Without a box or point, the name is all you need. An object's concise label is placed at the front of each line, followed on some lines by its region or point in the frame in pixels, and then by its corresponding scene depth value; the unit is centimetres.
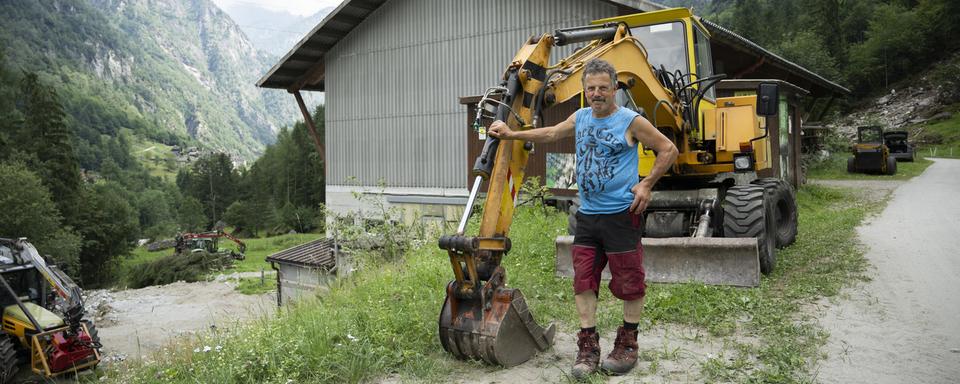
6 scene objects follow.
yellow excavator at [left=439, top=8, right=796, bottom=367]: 432
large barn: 1908
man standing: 398
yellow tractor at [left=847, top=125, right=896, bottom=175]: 2541
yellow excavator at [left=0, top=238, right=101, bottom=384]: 1290
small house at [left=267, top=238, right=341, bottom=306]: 1920
